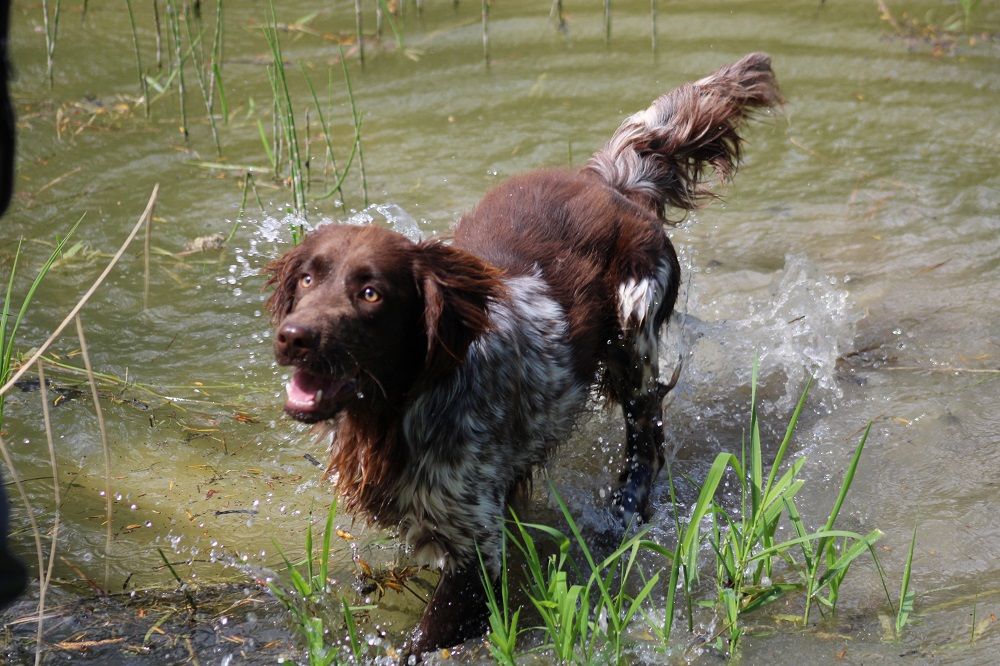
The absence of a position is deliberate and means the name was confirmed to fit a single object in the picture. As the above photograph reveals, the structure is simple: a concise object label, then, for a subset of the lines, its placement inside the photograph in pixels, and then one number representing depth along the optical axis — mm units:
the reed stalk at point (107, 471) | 5824
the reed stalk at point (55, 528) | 5367
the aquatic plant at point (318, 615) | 6020
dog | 6434
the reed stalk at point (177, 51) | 12302
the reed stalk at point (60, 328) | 5641
